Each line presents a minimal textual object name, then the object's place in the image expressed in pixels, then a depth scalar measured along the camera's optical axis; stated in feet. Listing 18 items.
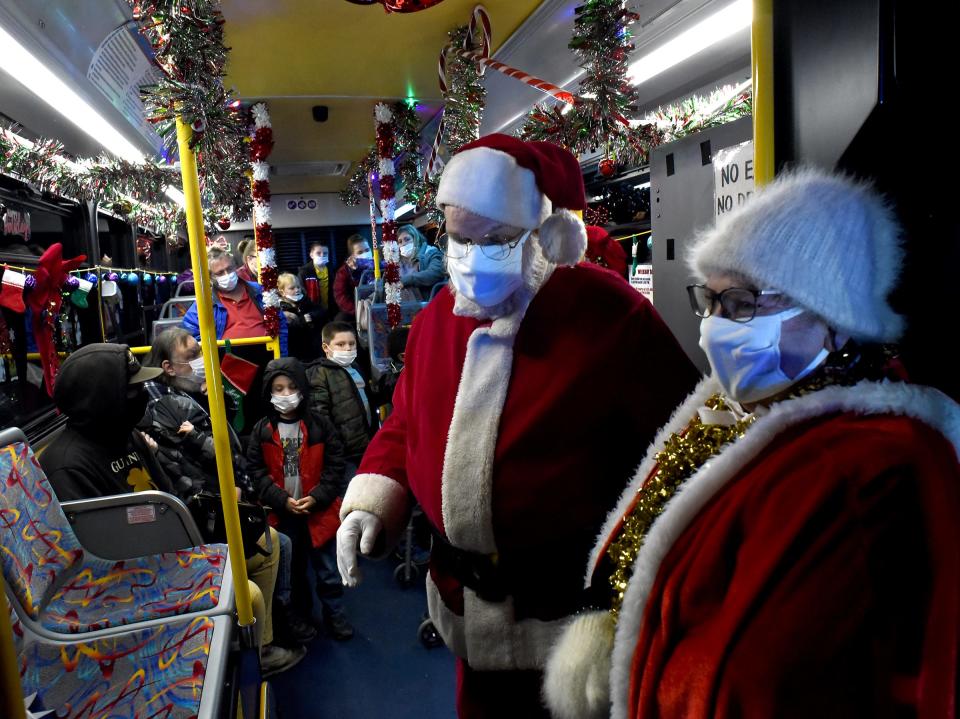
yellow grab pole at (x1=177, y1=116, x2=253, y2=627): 5.90
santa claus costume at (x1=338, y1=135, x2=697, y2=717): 4.42
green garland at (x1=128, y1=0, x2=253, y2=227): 5.86
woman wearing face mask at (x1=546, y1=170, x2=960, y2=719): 2.26
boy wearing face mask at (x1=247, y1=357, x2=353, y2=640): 10.05
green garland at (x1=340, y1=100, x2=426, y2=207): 15.43
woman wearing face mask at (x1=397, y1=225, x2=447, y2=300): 17.81
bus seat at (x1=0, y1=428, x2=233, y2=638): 6.24
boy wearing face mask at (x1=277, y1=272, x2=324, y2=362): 17.04
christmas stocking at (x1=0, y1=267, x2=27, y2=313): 10.15
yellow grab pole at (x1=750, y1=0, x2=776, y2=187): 3.65
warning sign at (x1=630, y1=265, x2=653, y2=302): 10.29
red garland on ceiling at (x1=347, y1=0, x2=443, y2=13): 7.03
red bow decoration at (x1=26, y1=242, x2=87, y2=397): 10.75
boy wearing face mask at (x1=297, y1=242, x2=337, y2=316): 23.95
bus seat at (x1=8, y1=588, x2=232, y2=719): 5.44
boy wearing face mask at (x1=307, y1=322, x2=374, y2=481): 11.17
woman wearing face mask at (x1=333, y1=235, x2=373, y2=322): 21.82
